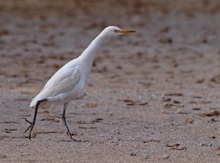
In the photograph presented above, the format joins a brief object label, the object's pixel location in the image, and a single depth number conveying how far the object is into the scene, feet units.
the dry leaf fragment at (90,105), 75.77
